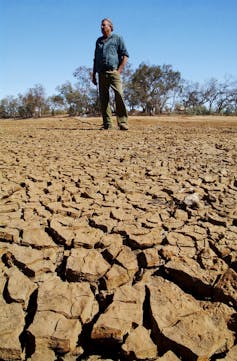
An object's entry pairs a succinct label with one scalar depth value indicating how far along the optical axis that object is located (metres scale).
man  3.79
